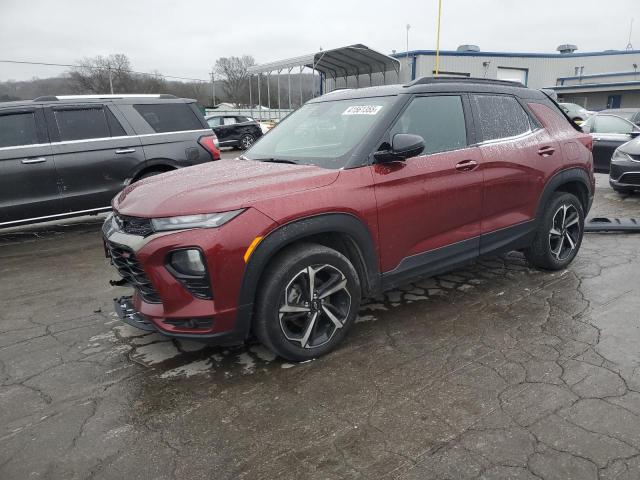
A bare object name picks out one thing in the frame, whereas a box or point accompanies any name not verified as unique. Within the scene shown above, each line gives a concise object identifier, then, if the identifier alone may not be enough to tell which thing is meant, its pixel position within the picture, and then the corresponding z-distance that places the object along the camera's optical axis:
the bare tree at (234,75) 54.53
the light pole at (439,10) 22.06
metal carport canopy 22.98
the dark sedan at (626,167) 8.40
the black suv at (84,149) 6.02
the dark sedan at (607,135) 10.20
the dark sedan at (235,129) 20.93
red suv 2.76
